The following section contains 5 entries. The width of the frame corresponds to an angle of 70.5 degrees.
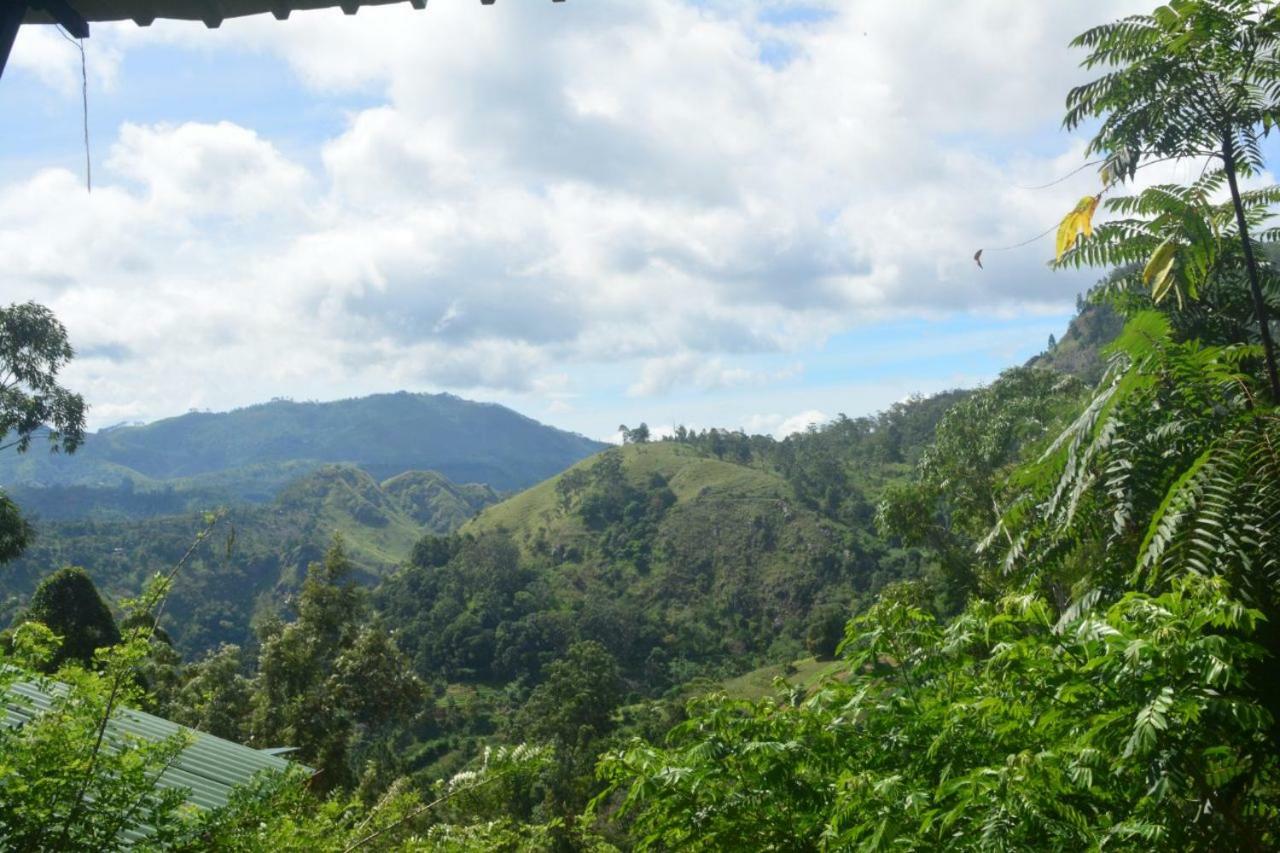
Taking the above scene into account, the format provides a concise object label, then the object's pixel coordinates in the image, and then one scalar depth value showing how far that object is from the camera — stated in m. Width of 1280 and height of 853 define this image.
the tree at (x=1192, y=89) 5.23
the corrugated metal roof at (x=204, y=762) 7.34
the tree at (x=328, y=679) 25.09
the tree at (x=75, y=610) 26.38
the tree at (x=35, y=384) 21.61
